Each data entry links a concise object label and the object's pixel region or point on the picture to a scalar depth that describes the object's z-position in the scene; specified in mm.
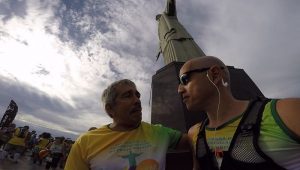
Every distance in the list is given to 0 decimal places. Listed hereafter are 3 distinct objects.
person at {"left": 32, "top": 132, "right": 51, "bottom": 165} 7759
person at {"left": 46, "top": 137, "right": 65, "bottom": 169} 5901
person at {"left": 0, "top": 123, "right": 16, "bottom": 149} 6602
